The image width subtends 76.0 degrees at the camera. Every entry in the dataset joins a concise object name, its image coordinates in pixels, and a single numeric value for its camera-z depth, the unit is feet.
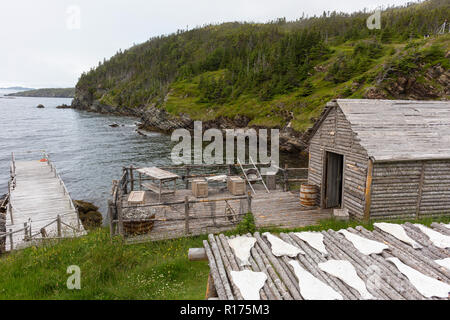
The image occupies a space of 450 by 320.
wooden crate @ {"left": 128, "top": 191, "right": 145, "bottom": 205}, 41.27
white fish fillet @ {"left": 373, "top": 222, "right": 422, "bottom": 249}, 19.16
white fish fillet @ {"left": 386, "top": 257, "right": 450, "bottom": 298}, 13.51
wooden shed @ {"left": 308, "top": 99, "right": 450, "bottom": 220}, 36.37
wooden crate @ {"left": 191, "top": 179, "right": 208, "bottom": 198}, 49.40
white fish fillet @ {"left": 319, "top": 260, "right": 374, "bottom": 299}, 13.98
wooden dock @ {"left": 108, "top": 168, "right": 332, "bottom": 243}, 35.68
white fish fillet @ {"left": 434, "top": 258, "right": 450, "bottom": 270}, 16.19
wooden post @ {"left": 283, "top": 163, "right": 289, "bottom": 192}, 53.42
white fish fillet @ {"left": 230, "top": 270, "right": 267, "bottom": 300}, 13.83
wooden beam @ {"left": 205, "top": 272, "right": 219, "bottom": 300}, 17.19
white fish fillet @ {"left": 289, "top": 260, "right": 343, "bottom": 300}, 13.44
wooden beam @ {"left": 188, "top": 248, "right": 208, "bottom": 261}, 19.38
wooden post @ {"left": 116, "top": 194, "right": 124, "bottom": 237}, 34.04
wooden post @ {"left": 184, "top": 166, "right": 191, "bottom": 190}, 55.89
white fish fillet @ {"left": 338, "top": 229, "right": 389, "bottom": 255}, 18.24
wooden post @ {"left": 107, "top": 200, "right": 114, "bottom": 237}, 33.91
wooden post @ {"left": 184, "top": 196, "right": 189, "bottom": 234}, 35.45
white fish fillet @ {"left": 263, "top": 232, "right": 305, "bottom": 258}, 18.00
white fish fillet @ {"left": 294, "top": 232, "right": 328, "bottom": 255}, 18.81
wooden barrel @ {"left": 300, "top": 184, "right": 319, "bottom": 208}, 45.03
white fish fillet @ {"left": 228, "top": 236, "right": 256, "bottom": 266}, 17.49
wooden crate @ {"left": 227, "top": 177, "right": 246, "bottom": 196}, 49.70
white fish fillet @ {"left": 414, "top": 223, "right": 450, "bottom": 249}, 19.01
